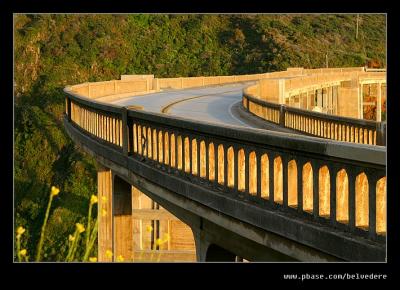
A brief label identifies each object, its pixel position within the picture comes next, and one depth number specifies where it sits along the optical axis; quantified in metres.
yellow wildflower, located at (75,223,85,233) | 12.84
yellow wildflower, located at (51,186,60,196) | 13.08
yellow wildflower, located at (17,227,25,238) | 13.09
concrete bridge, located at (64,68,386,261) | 14.35
